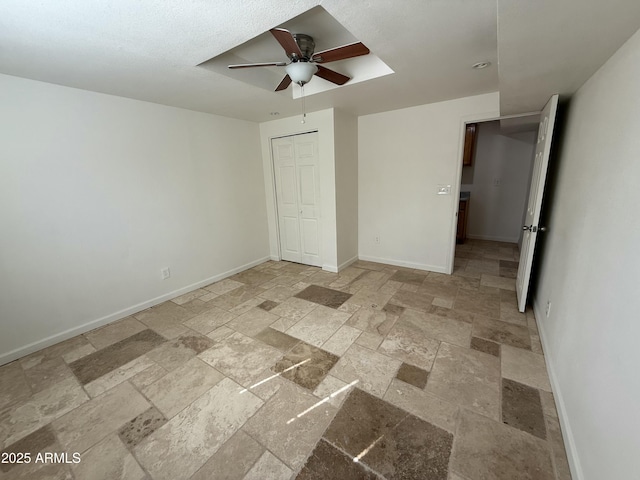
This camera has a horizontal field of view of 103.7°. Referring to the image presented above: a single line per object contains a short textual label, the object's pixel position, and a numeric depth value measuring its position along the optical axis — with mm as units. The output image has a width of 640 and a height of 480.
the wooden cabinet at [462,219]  4851
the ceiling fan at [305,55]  1627
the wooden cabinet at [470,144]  4539
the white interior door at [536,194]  2117
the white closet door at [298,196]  3723
